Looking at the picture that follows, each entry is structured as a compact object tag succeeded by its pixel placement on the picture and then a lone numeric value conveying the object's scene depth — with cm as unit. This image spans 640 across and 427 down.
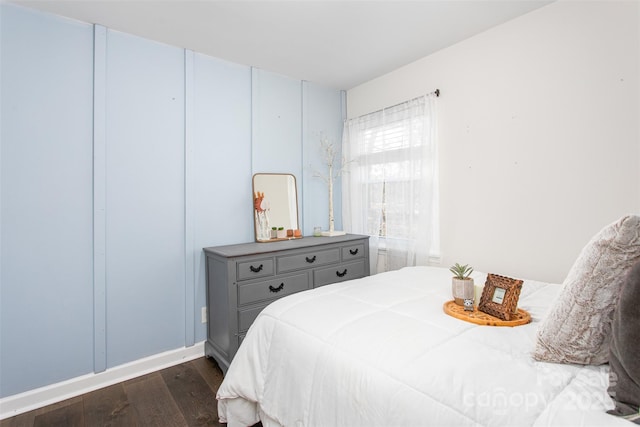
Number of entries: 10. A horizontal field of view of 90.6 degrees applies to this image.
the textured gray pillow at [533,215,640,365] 86
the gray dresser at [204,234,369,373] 227
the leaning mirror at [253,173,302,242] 290
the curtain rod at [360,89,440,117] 268
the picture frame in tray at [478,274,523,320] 130
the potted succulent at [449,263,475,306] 142
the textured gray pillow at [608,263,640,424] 73
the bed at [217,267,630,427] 82
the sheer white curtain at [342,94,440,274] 277
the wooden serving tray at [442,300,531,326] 124
